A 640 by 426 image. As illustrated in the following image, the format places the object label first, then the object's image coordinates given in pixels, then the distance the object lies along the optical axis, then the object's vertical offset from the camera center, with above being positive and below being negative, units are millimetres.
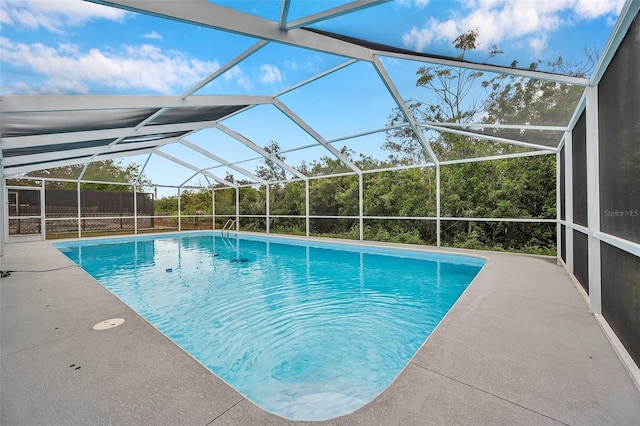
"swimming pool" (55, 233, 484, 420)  2547 -1418
